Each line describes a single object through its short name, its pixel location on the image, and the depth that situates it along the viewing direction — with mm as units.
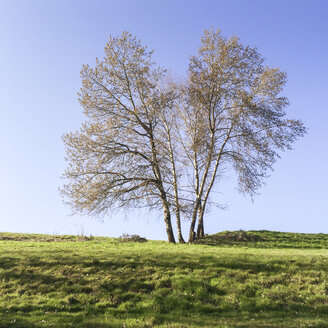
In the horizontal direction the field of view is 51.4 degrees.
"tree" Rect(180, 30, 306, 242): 27406
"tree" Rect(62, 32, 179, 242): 25594
